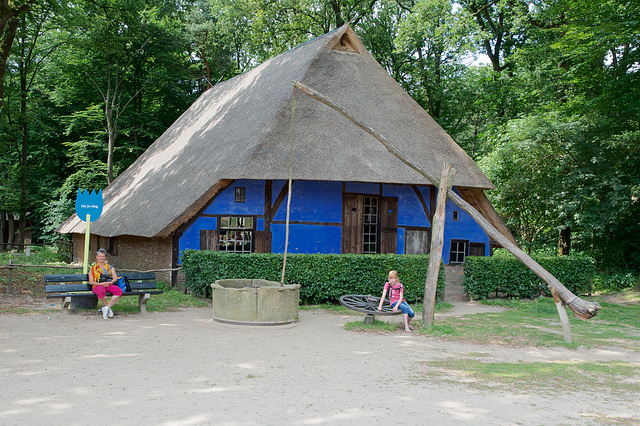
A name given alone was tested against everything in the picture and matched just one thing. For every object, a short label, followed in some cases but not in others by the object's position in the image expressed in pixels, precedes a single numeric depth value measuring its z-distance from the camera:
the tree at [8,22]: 14.45
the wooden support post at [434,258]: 10.41
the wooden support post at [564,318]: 9.42
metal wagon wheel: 10.19
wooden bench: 10.56
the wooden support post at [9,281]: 13.71
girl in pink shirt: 10.33
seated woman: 10.70
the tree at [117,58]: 27.78
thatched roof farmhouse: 15.41
